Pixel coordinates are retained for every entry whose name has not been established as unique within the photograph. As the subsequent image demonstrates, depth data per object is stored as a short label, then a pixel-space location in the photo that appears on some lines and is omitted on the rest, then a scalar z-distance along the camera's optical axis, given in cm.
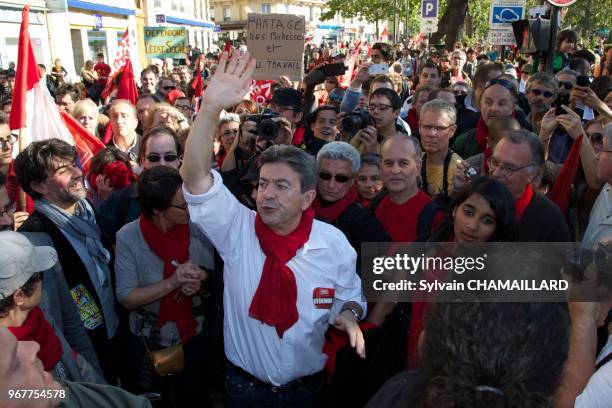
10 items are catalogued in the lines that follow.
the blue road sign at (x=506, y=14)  845
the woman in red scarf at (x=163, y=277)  245
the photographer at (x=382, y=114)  412
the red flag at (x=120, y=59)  667
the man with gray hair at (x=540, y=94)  474
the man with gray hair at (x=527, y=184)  252
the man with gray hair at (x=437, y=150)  345
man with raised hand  202
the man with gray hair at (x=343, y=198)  259
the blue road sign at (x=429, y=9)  1296
